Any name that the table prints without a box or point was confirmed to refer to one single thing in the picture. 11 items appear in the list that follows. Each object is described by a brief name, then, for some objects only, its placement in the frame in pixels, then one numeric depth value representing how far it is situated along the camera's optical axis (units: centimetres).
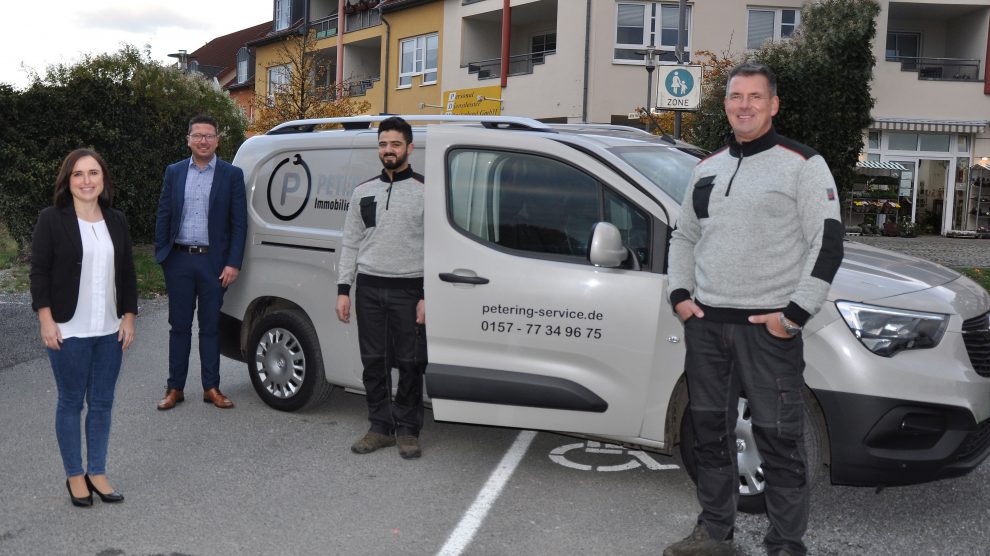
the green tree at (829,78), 2447
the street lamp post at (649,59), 1827
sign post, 1177
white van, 426
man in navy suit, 657
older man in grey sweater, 365
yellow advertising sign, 3194
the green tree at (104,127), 1472
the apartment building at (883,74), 2800
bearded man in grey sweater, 554
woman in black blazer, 454
